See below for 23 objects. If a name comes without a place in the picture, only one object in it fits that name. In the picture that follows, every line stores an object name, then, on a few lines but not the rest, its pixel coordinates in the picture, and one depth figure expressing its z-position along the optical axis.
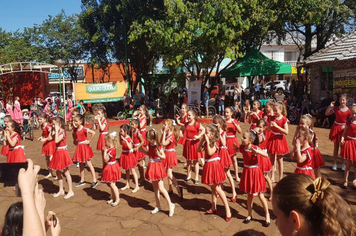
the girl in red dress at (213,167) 5.00
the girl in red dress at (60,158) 6.34
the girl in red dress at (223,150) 5.87
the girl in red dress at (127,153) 6.23
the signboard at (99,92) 18.30
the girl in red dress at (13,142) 6.62
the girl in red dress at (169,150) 5.89
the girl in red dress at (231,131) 6.83
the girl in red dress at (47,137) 7.32
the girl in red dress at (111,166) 5.73
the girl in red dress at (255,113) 7.42
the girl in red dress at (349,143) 6.22
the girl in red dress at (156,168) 5.27
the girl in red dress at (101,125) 7.45
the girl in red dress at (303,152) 4.86
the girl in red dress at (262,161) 5.52
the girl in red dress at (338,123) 7.09
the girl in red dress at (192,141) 6.84
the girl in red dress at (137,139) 6.82
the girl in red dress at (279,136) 6.53
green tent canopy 16.80
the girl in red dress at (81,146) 6.98
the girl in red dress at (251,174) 4.75
